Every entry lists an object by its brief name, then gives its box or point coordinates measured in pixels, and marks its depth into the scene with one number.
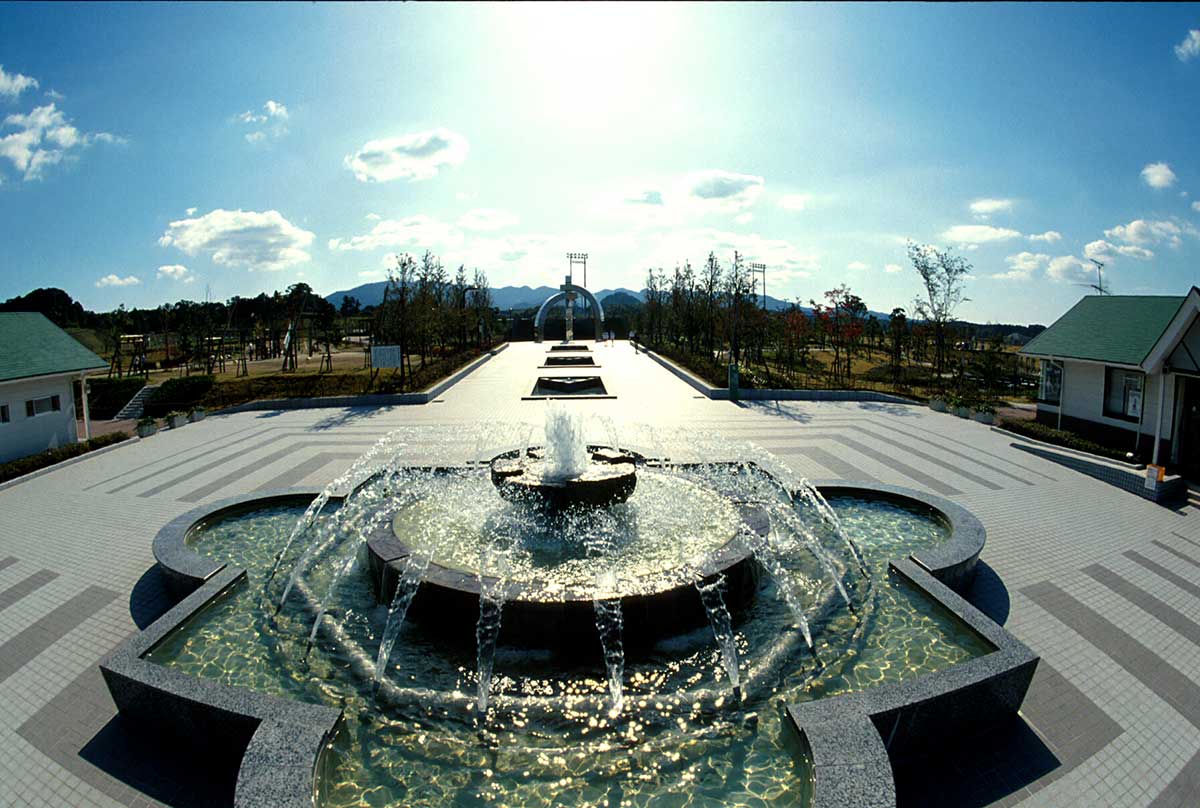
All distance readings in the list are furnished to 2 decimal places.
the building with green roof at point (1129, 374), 11.77
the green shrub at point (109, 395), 23.14
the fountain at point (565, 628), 4.34
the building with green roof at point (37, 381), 13.91
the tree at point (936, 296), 25.02
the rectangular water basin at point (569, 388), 21.81
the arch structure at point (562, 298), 54.22
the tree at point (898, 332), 27.65
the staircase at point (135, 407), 21.38
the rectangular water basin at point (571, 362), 31.62
